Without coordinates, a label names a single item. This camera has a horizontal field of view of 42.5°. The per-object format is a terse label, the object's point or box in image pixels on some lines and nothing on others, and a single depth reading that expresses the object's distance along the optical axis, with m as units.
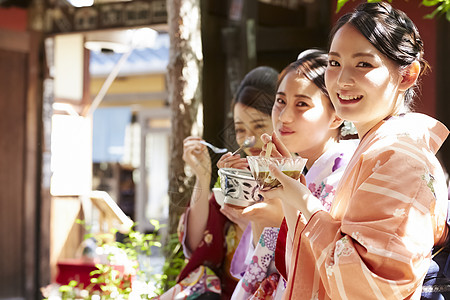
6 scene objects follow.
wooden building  7.30
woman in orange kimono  1.53
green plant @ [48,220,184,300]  3.60
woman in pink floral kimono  2.24
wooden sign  6.39
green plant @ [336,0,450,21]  2.74
